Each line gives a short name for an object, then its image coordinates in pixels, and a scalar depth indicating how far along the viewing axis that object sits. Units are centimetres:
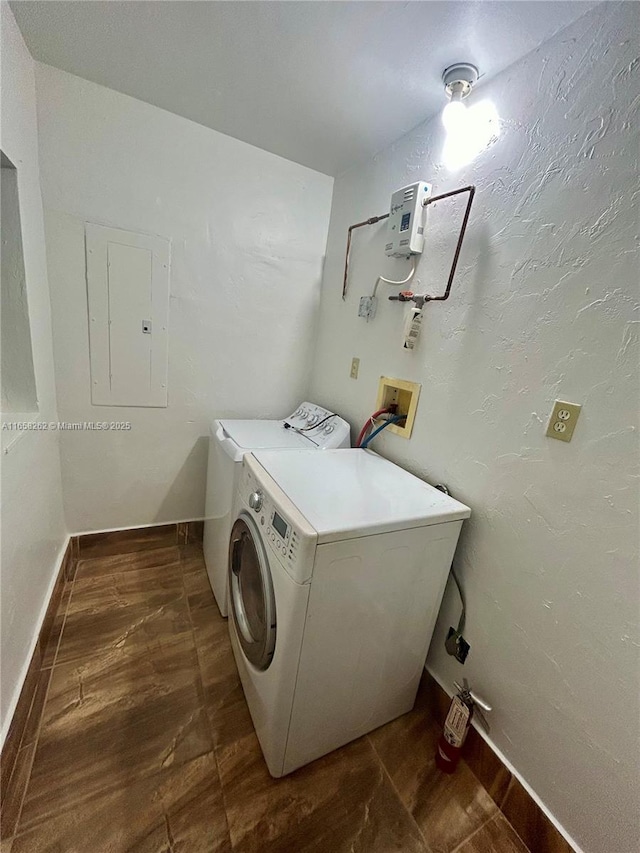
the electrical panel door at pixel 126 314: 153
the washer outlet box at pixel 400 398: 138
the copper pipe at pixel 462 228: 111
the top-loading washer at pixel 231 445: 145
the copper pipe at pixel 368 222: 153
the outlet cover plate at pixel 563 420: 87
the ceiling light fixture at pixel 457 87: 106
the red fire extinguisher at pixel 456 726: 105
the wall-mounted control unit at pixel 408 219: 126
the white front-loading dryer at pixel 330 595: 87
